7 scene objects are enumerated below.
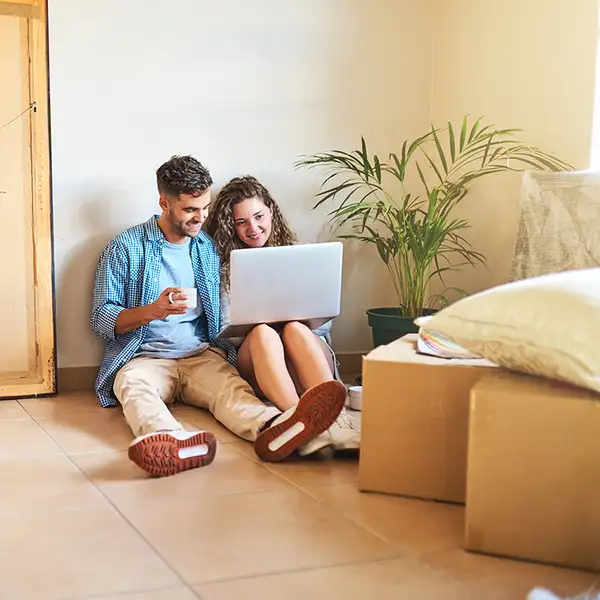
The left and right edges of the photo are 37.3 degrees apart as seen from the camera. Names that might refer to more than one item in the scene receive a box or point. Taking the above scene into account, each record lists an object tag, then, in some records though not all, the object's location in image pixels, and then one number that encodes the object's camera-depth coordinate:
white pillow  1.58
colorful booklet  2.06
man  2.61
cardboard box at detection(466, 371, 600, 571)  1.59
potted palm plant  3.08
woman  2.53
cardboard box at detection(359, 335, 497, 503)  1.96
